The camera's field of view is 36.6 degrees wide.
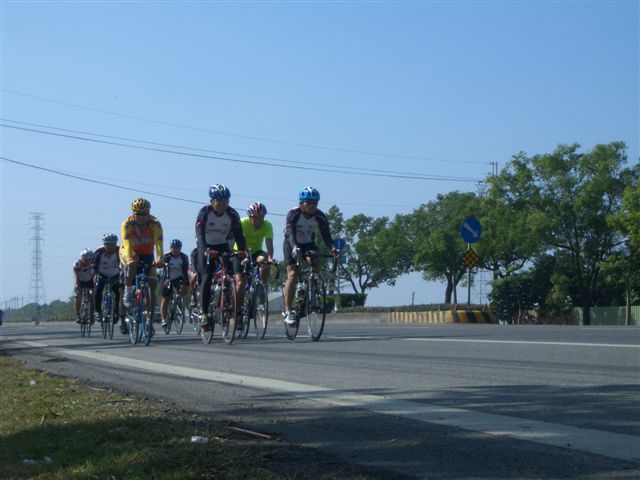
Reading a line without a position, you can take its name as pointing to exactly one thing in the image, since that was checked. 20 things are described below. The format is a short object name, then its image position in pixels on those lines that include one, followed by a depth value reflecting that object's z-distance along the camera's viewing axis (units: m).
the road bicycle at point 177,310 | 19.95
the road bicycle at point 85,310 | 20.47
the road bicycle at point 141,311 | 14.73
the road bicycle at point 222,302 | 13.76
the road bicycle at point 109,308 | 18.08
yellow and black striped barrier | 27.22
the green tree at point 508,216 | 61.22
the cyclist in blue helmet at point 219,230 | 13.59
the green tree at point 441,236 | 78.62
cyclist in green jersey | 15.41
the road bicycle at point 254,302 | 14.80
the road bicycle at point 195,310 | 16.94
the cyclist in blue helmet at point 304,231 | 13.28
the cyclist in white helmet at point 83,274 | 21.34
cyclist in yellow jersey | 14.94
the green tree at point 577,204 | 60.22
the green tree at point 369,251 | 88.75
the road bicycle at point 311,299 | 13.48
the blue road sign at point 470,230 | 27.83
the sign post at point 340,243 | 30.30
